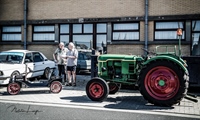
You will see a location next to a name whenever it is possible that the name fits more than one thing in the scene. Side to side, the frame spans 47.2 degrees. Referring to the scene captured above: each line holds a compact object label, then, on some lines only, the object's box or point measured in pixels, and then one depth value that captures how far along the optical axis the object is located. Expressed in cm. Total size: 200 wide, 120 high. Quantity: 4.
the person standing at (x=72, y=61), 994
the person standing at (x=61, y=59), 1014
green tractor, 623
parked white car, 934
